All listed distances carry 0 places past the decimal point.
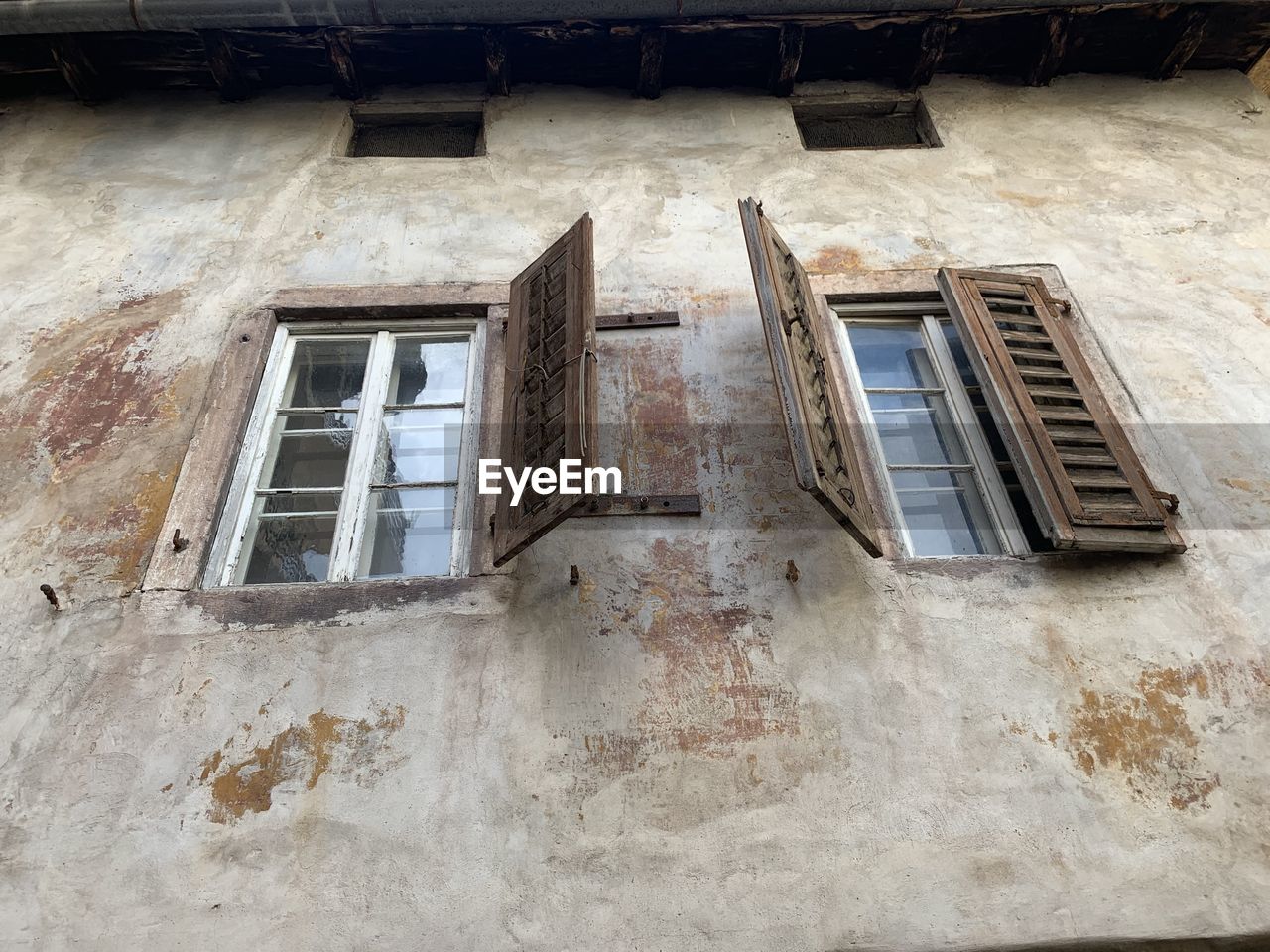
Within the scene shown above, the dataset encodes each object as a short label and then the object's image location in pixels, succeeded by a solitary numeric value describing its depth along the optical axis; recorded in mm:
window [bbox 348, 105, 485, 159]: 5652
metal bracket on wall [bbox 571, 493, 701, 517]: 3613
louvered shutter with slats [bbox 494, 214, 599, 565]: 3035
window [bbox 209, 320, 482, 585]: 3566
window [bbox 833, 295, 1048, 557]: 3648
